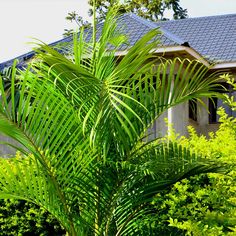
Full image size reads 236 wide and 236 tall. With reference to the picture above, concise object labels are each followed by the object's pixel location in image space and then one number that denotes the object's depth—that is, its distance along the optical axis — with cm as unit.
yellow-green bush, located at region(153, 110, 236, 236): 682
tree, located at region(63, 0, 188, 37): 3594
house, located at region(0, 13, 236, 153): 1555
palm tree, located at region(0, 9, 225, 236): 612
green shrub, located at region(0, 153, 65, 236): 1004
